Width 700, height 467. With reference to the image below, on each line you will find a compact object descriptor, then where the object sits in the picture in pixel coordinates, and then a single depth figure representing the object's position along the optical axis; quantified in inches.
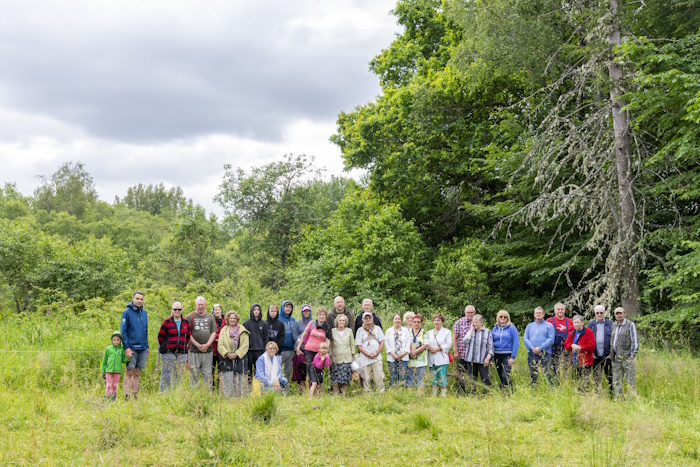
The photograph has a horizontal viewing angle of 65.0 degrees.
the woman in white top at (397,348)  352.2
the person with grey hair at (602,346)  336.2
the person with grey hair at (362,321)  354.6
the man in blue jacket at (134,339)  331.0
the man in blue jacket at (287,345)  359.6
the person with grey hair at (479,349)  346.6
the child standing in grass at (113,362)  322.7
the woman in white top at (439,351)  350.3
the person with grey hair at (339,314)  355.6
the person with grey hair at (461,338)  357.1
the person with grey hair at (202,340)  340.2
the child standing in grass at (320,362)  333.4
